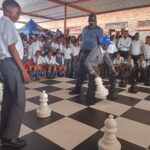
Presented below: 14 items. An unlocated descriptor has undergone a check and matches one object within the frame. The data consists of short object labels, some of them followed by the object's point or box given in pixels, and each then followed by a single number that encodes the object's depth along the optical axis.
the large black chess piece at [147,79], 3.73
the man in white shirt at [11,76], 1.29
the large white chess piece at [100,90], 2.34
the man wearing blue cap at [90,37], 2.65
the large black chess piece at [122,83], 3.45
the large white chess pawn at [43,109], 1.99
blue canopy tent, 7.15
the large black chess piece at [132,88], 3.06
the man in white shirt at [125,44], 4.93
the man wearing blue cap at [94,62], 2.20
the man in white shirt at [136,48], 4.91
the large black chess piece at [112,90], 2.70
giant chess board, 1.50
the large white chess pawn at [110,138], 1.36
